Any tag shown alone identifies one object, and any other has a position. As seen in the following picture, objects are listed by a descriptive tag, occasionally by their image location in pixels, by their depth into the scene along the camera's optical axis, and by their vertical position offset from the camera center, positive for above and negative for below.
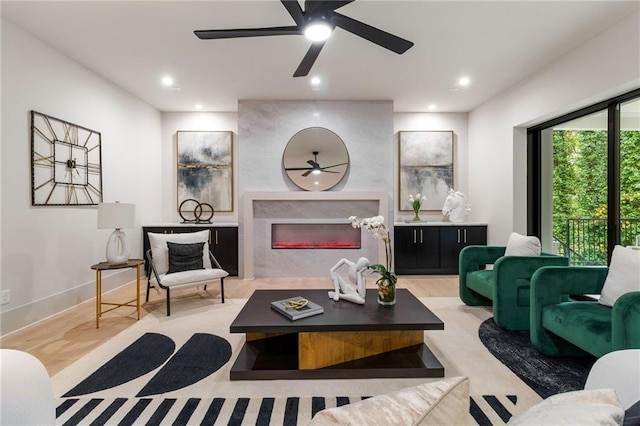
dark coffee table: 2.19 -0.96
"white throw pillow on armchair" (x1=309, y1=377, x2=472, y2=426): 0.57 -0.35
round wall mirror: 5.33 +0.81
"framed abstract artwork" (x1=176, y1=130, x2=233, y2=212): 5.83 +0.66
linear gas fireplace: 5.52 -0.41
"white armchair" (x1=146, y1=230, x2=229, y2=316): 3.65 -0.56
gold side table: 3.22 -0.59
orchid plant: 2.58 -0.34
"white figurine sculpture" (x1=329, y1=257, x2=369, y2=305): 2.67 -0.60
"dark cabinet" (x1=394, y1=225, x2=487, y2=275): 5.34 -0.61
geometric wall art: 3.28 +0.52
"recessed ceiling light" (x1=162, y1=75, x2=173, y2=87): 4.29 +1.68
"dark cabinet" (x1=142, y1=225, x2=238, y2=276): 5.25 -0.52
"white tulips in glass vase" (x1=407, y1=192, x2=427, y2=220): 5.56 +0.11
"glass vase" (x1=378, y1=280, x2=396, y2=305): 2.60 -0.63
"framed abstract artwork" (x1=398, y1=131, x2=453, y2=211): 5.86 +0.75
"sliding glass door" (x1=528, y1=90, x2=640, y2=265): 3.27 +0.32
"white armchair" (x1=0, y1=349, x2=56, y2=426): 0.96 -0.54
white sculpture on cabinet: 5.52 +0.04
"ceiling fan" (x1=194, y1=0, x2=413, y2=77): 2.09 +1.24
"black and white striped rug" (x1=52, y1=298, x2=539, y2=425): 1.82 -1.10
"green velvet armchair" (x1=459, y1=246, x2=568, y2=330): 3.05 -0.70
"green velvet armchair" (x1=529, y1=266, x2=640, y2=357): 1.89 -0.70
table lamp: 3.35 -0.13
